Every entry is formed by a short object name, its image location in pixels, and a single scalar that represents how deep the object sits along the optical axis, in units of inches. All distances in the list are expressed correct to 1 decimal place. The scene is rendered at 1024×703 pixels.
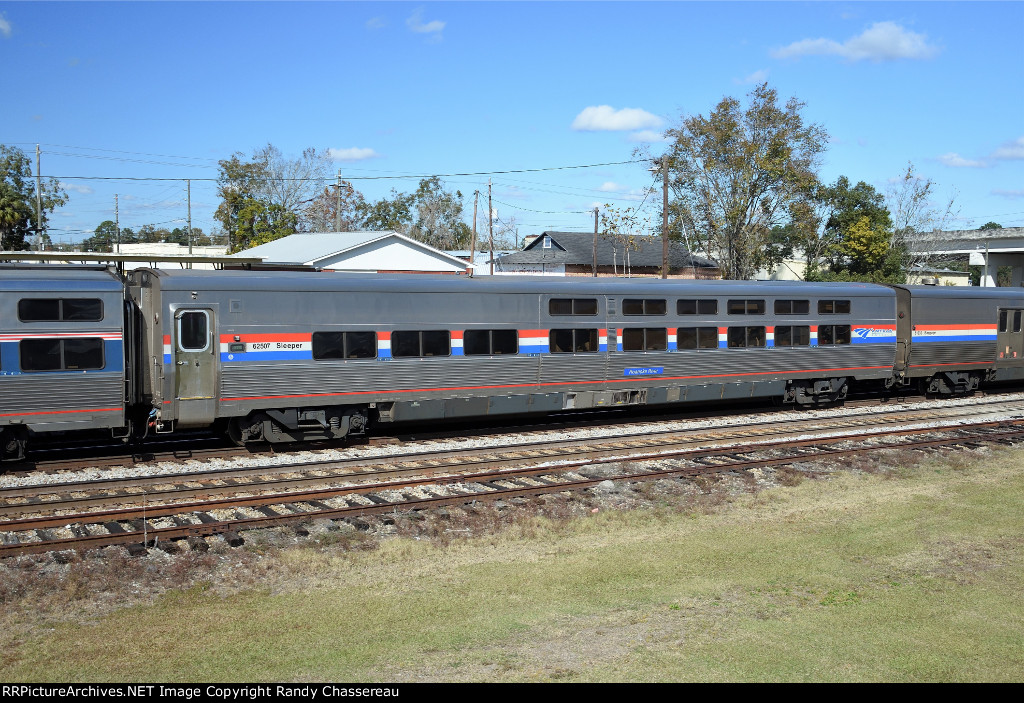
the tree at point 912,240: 2534.4
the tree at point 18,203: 2267.5
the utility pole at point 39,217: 2252.7
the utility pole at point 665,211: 1507.1
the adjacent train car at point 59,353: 596.7
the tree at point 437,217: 3703.2
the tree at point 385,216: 3449.8
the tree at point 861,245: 2527.1
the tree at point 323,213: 3203.7
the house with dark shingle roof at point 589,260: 2844.5
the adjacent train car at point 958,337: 1028.5
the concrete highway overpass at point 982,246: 2435.5
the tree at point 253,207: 2701.8
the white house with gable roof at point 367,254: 1760.6
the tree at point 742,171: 1956.2
